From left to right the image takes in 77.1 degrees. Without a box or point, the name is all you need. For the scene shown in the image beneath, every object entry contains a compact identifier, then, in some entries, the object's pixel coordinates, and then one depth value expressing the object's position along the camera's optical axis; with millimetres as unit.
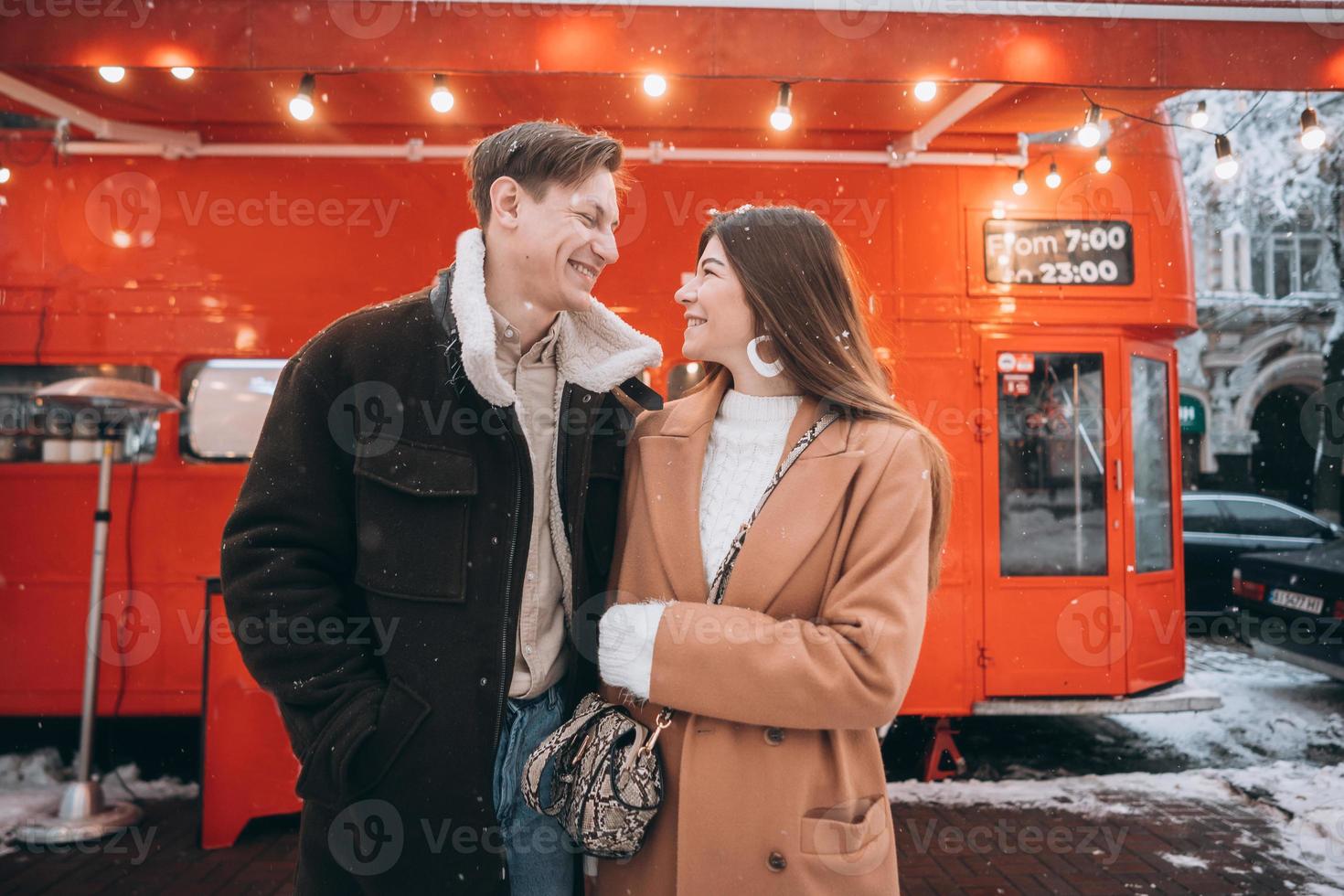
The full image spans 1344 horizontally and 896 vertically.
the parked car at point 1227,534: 11289
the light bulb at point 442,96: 4480
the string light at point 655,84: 4258
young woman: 1792
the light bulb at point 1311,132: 4621
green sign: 19141
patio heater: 4504
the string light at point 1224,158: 4820
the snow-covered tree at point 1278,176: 12156
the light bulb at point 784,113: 4445
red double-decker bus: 4980
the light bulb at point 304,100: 4363
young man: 1855
